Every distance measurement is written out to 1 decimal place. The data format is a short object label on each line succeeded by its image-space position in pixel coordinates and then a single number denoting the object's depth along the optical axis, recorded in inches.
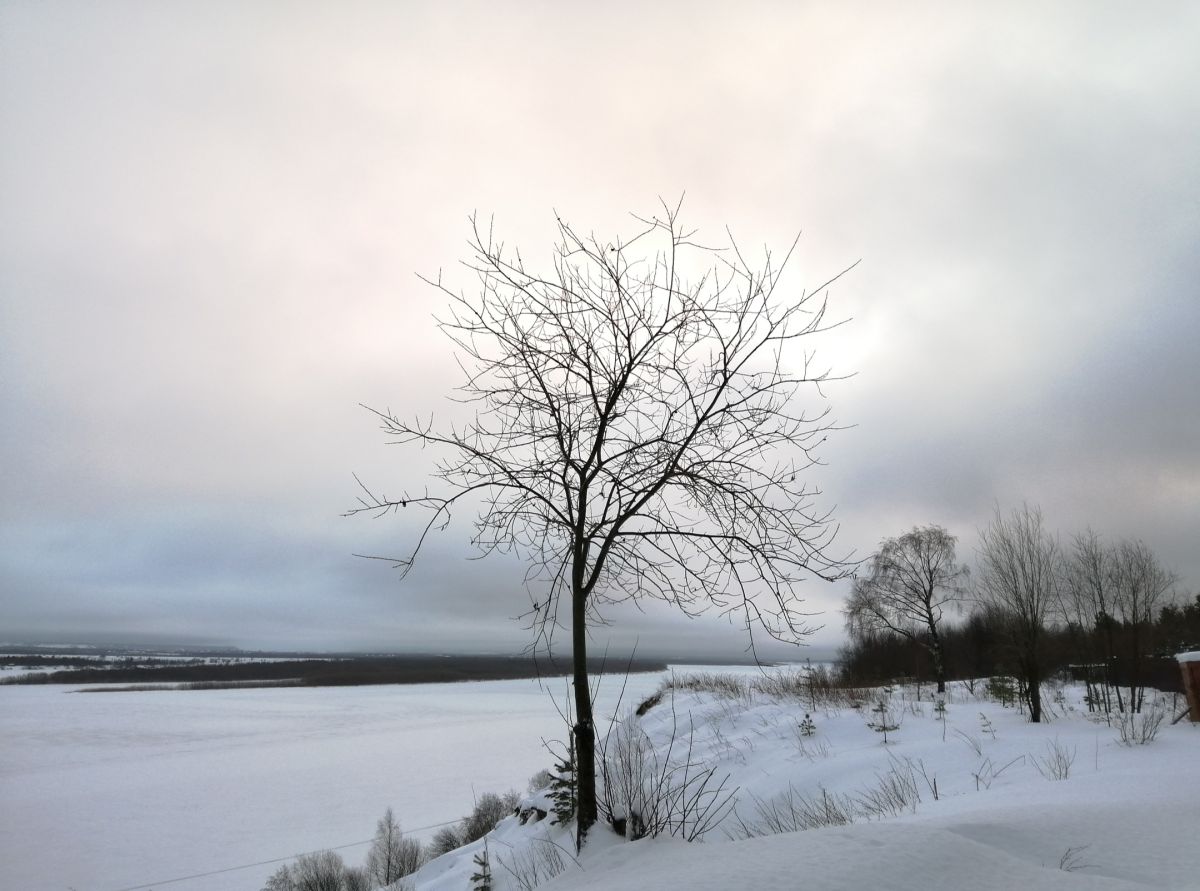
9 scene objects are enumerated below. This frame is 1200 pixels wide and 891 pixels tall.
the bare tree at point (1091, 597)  652.7
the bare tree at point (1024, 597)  514.1
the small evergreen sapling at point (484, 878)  266.8
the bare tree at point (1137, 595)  633.0
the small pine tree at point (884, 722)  446.3
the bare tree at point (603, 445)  219.3
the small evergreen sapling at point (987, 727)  412.4
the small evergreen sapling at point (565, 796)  227.3
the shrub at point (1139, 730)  347.6
